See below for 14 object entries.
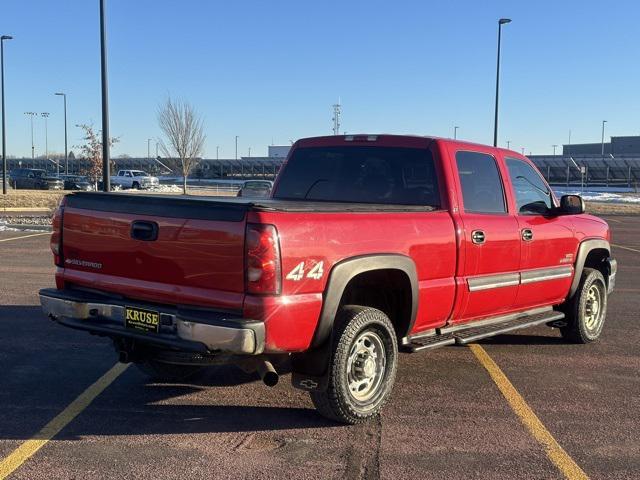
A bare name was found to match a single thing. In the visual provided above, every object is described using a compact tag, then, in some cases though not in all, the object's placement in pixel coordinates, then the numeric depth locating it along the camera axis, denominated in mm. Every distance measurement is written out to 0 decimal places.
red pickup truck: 3982
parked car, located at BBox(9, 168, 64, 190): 47188
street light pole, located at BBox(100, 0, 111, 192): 15828
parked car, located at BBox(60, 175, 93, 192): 42375
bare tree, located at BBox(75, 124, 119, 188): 27234
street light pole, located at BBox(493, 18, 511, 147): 29556
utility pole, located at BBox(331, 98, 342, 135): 59219
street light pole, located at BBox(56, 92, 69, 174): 57797
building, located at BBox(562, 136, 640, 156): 95625
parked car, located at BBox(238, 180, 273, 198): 25069
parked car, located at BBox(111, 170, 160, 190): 48438
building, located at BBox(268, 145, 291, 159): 97838
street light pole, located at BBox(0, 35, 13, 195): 33519
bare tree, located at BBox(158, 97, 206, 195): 36719
